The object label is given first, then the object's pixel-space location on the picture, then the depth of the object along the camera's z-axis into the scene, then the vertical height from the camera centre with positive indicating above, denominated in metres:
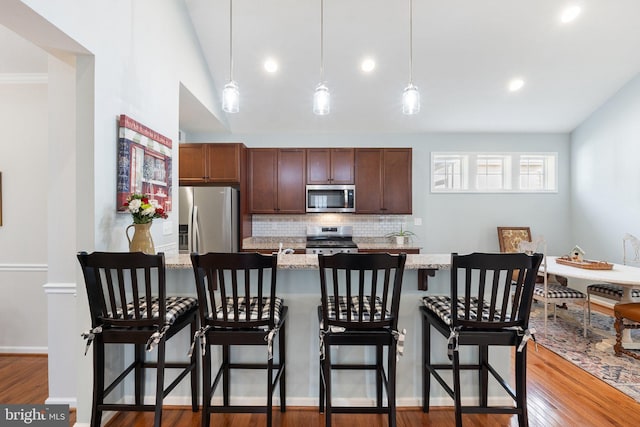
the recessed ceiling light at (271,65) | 3.92 +1.83
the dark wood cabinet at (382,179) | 4.76 +0.52
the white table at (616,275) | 2.91 -0.59
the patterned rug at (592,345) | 2.62 -1.32
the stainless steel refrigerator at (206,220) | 3.87 -0.07
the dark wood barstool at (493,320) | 1.60 -0.57
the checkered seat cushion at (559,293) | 3.48 -0.86
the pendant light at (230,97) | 2.35 +0.86
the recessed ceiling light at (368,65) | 3.90 +1.83
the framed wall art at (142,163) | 2.15 +0.38
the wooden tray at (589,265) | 3.30 -0.54
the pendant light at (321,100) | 2.31 +0.82
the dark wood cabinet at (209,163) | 4.45 +0.71
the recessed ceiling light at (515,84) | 4.18 +1.71
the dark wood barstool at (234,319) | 1.57 -0.56
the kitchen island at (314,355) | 2.22 -0.98
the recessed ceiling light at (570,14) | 3.31 +2.09
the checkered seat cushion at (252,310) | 1.74 -0.55
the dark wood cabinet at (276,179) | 4.77 +0.52
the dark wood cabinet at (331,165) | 4.76 +0.73
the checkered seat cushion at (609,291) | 3.32 -0.83
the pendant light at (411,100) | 2.32 +0.83
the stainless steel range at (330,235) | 4.83 -0.33
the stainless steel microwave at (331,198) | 4.74 +0.24
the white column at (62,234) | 2.25 -0.14
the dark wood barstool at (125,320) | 1.61 -0.57
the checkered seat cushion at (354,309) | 1.74 -0.56
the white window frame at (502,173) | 5.24 +0.67
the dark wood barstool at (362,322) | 1.56 -0.57
